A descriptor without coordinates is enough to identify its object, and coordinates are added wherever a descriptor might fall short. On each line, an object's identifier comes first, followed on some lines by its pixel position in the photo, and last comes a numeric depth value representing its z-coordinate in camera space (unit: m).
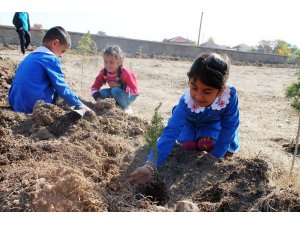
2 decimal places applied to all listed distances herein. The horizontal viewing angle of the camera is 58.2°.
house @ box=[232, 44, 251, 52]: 62.61
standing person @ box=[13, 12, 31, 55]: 8.43
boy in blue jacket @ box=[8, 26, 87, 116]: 3.23
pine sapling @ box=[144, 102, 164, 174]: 2.08
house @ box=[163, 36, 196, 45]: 53.91
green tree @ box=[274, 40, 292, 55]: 37.11
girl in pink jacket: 4.44
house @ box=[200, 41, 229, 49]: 58.30
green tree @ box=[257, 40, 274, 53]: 43.11
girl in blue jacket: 2.08
